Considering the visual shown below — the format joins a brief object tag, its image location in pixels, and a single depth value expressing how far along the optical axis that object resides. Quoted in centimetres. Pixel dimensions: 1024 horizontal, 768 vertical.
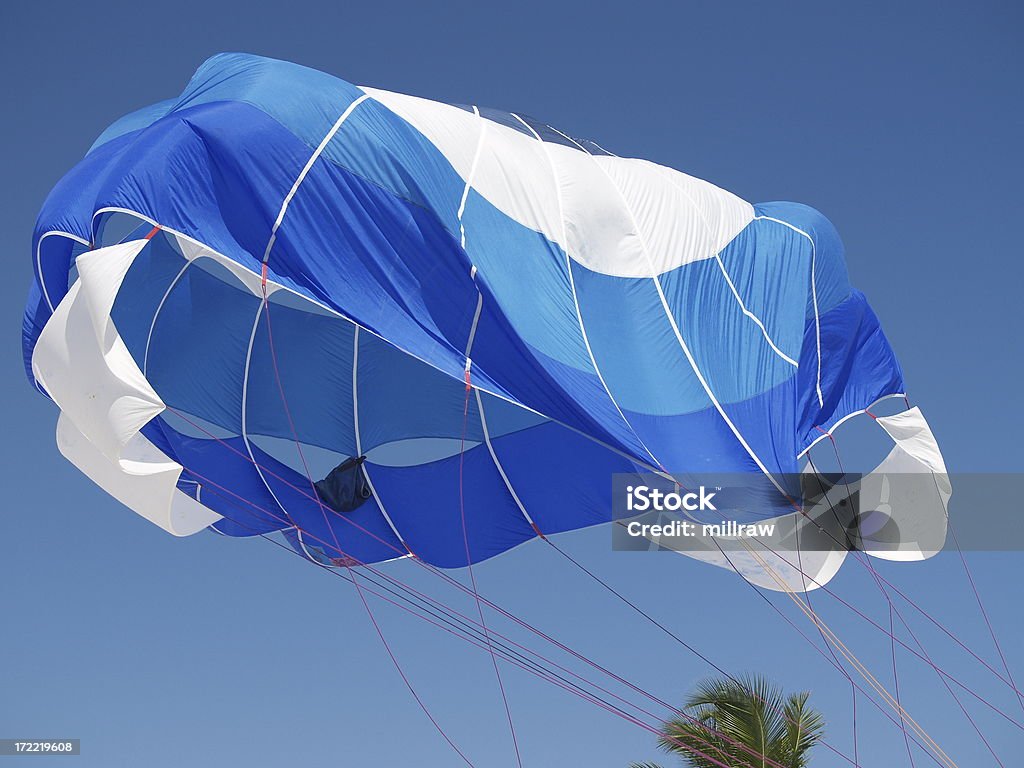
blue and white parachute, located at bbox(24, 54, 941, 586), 948
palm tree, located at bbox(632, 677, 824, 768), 1543
